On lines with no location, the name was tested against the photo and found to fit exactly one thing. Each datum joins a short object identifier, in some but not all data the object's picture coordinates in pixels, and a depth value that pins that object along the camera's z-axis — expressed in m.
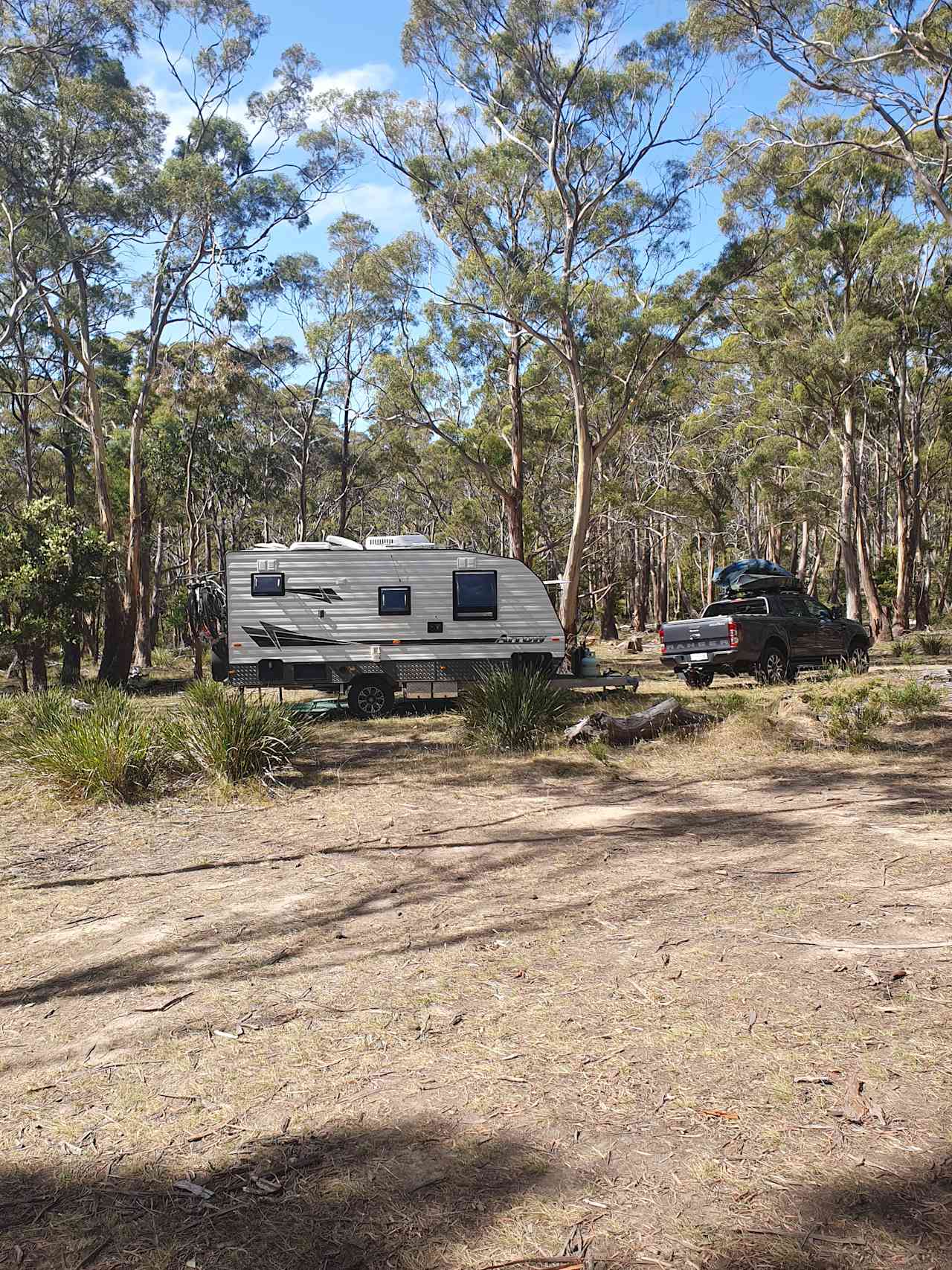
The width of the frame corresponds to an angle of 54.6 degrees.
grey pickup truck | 16.09
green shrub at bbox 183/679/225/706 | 10.27
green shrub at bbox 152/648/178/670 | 27.81
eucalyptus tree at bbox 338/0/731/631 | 18.91
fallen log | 11.07
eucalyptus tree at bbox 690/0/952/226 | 13.64
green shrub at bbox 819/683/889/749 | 10.20
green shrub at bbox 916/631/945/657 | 22.06
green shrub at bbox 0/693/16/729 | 12.26
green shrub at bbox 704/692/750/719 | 12.23
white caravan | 14.71
